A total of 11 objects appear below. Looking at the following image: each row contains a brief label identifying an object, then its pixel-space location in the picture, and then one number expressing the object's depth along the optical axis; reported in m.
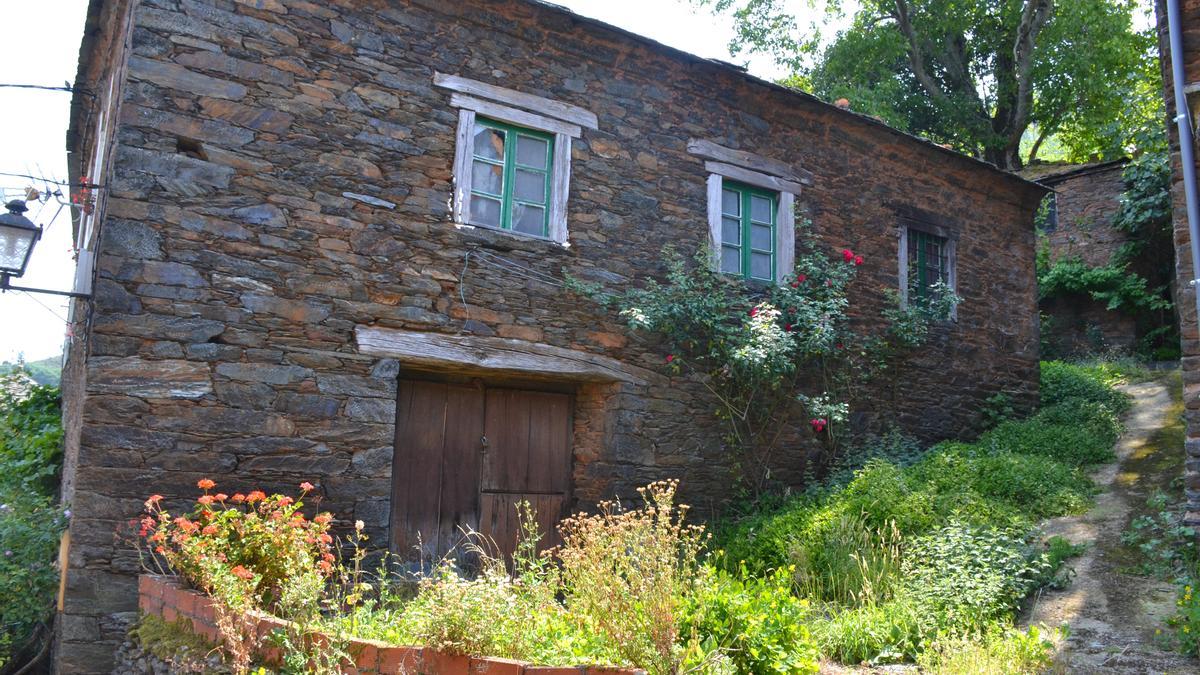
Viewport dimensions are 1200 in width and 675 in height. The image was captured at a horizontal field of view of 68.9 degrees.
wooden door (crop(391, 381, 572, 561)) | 6.68
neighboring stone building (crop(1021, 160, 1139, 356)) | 15.69
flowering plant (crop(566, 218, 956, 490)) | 7.63
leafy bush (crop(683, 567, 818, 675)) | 4.09
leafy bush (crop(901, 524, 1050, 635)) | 5.39
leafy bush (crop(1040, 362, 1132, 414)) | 10.70
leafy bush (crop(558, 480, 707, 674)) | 3.80
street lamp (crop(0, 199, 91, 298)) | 5.64
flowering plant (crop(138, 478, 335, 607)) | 4.40
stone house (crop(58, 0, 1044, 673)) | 5.61
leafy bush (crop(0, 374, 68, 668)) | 5.69
